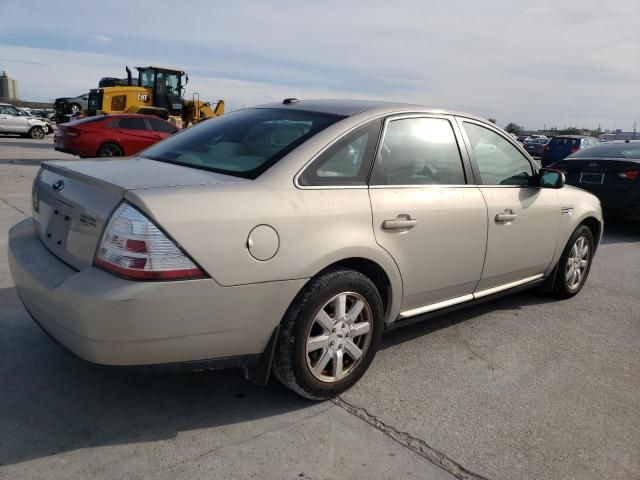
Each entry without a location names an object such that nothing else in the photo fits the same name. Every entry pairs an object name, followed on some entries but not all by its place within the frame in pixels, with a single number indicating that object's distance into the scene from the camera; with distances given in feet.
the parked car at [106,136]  44.75
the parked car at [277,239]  7.64
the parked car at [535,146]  100.48
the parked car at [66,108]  97.55
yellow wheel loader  65.57
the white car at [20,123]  77.25
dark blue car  73.20
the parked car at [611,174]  26.05
